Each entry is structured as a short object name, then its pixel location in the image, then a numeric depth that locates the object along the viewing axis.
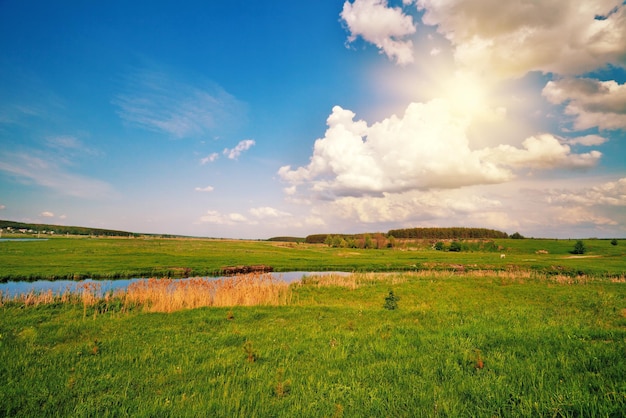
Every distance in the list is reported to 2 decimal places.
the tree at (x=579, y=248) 105.81
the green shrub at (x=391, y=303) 17.34
